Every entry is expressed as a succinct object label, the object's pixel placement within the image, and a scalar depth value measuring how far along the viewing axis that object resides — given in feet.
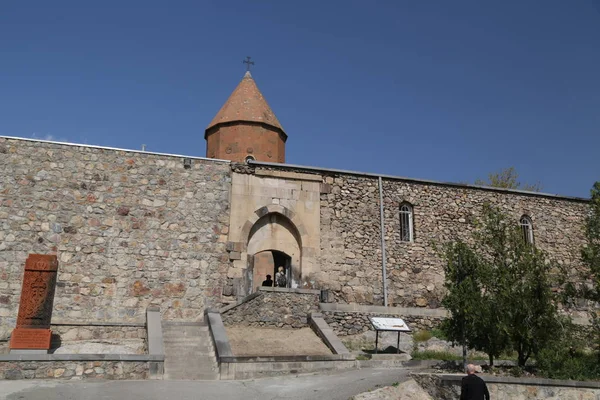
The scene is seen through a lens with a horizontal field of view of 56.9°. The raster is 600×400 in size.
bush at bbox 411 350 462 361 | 45.85
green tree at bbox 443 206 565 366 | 39.78
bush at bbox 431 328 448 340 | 52.72
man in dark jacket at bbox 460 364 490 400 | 26.55
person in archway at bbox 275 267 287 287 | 56.34
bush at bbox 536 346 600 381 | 37.63
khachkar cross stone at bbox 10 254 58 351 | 39.01
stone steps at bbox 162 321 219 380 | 38.74
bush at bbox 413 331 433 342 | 52.80
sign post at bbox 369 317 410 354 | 46.29
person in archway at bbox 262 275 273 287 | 57.63
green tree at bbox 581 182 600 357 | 44.27
